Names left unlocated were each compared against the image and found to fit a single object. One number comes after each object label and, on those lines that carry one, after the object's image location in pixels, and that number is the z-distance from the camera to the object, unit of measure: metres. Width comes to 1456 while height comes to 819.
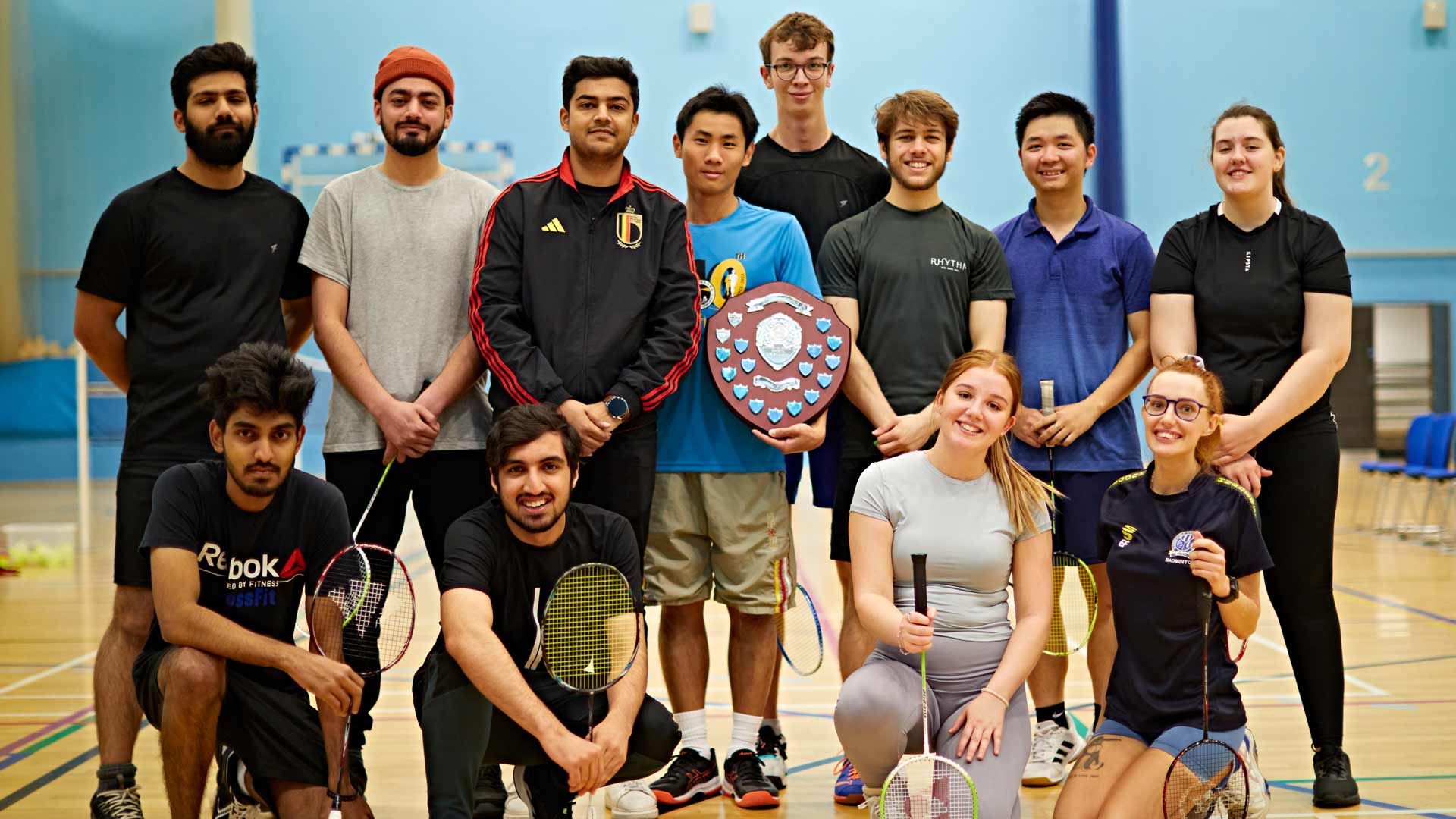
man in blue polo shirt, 4.29
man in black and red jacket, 3.84
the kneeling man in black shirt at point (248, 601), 3.36
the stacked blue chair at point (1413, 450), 12.15
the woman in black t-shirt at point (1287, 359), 3.98
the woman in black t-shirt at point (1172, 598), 3.32
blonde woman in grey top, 3.33
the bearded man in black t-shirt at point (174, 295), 3.85
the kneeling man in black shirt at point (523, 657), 3.20
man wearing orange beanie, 4.04
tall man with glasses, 4.73
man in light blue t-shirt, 4.18
